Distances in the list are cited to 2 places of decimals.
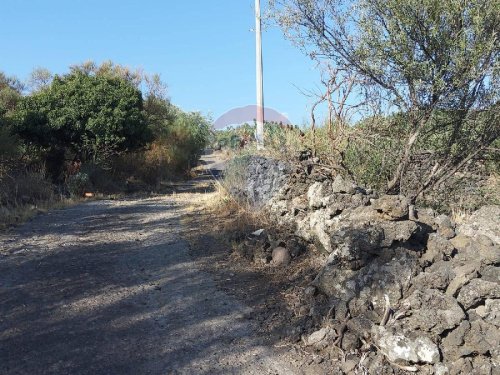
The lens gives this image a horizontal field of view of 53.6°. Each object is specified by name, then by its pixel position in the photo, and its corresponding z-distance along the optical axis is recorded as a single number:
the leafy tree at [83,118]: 16.31
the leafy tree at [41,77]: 28.58
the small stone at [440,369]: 3.65
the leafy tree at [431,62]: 5.79
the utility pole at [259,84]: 15.93
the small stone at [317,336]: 4.39
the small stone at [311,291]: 5.18
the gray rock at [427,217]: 5.48
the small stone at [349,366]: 3.93
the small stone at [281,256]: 6.51
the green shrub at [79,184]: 15.36
